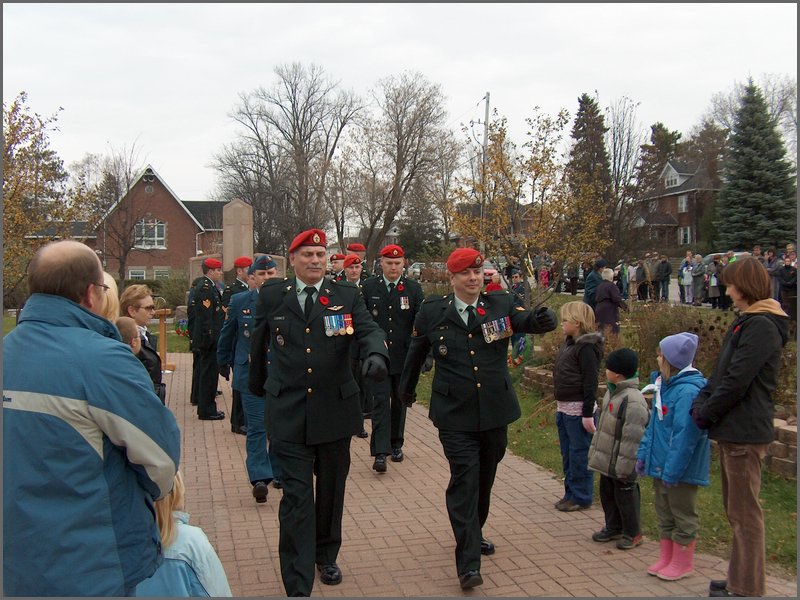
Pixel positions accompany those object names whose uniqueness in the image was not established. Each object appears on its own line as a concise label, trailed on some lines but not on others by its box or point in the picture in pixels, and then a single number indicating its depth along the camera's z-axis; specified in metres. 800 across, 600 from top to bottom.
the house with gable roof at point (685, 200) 55.00
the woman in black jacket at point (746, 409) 4.34
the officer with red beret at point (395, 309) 8.20
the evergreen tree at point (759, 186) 35.94
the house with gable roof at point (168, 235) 53.41
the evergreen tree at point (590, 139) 31.96
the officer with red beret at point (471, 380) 4.97
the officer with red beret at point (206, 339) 10.62
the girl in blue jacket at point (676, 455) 4.76
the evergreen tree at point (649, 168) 32.85
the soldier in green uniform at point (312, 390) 4.67
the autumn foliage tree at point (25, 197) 16.66
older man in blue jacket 2.36
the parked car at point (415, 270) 37.49
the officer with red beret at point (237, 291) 9.30
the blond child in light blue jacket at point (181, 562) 2.60
